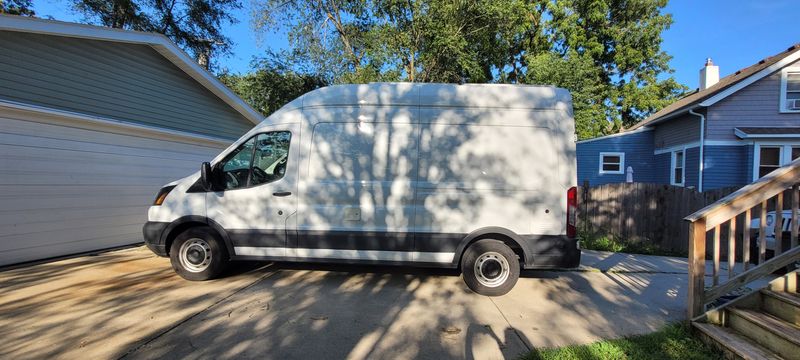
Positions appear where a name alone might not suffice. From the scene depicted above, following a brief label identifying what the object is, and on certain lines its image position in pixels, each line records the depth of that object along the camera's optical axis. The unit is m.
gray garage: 5.98
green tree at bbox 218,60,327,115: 18.20
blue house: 12.29
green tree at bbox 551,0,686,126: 25.05
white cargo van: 4.70
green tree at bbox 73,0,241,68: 15.74
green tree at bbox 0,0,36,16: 14.70
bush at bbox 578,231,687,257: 7.93
